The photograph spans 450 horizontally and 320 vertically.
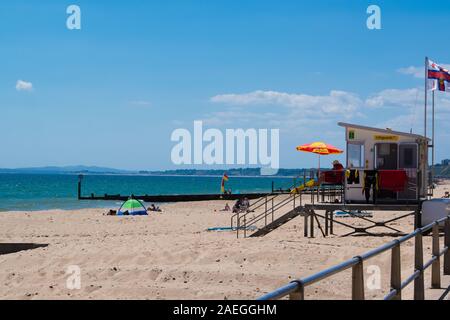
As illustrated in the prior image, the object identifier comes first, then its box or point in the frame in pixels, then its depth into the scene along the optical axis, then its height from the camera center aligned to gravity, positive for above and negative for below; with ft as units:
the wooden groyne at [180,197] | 226.38 -9.41
